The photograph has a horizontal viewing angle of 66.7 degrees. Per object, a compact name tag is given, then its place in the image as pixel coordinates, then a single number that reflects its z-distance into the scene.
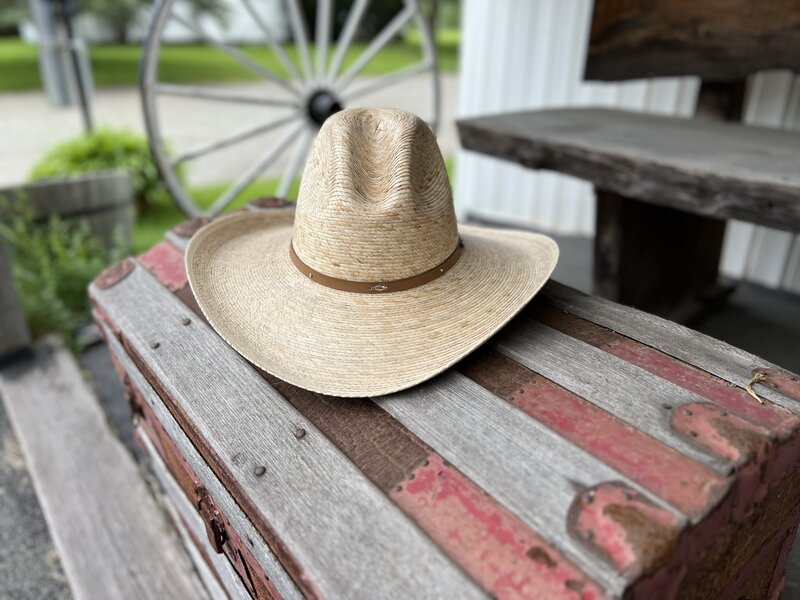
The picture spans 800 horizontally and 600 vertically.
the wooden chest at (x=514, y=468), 0.66
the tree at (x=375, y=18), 13.86
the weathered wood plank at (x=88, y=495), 1.41
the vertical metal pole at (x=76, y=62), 3.15
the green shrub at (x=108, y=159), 3.54
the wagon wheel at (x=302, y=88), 2.13
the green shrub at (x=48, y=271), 2.35
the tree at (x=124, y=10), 12.26
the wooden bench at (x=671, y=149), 1.52
